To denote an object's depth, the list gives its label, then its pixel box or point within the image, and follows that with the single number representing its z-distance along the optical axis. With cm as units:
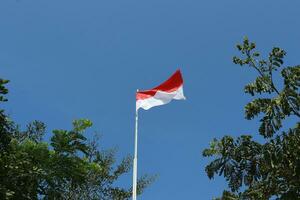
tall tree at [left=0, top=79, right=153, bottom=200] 1656
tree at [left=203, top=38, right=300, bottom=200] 1739
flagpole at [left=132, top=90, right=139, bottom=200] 1630
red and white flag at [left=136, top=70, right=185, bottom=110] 1861
